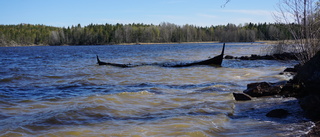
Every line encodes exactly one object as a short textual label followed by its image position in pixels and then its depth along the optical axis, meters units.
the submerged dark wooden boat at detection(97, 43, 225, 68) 21.77
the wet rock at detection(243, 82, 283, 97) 8.56
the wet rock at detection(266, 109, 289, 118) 6.30
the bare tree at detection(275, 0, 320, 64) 8.99
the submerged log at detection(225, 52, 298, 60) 23.89
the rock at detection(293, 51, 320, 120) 5.61
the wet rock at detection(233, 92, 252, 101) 8.25
